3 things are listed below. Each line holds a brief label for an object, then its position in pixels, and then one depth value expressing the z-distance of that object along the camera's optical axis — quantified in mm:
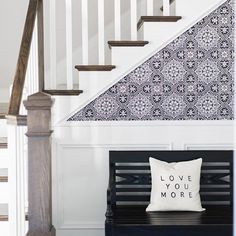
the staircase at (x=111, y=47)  4211
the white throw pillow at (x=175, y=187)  3994
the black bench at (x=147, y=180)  4160
